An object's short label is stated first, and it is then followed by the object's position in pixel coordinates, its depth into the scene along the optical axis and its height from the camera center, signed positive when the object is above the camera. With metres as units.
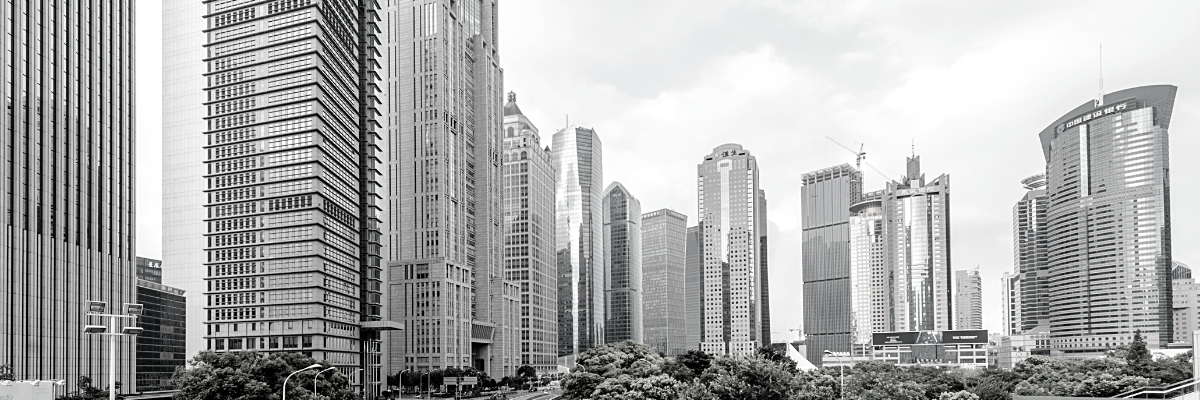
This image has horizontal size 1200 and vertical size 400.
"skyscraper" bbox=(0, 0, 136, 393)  82.56 +7.55
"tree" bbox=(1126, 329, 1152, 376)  98.36 -12.51
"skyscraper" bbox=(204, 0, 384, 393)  117.06 +9.92
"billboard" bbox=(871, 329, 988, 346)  197.12 -17.67
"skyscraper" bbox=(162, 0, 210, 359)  122.62 +13.97
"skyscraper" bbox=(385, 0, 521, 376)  178.12 +12.77
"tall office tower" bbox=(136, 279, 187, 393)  128.38 -10.61
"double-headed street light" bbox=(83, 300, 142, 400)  44.28 -2.81
